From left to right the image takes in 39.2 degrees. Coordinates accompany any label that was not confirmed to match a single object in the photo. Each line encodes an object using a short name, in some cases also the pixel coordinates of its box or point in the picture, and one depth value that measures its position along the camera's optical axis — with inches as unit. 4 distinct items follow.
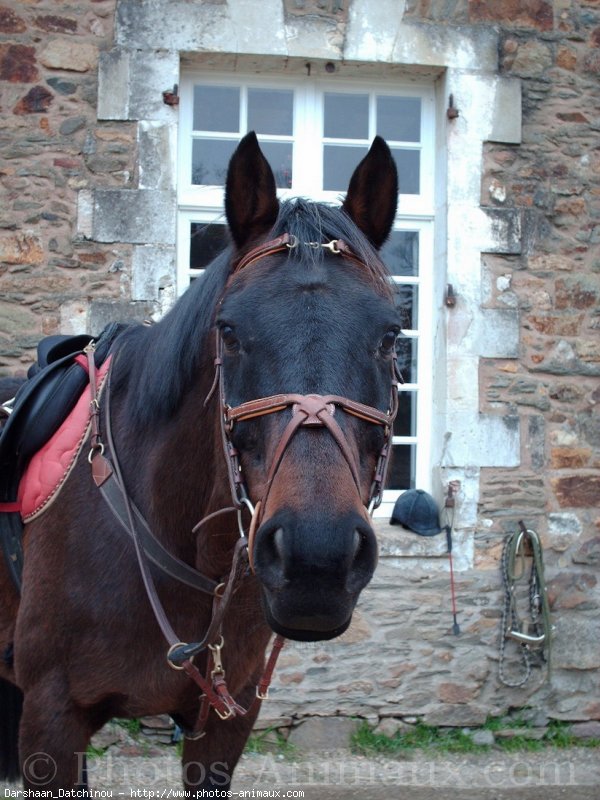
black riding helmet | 199.2
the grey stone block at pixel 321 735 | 192.7
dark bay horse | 66.9
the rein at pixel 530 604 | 197.0
